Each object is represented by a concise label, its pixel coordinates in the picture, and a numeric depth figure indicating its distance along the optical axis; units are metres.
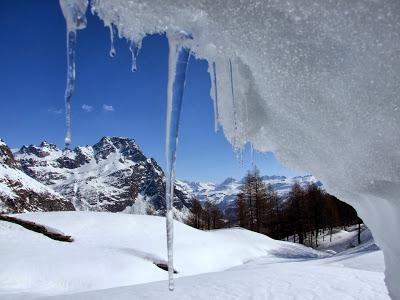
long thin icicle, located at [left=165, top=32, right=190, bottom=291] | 2.61
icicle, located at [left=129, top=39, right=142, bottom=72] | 2.45
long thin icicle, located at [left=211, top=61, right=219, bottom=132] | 3.10
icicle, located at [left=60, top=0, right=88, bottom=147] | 2.17
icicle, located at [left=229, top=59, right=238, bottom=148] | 2.99
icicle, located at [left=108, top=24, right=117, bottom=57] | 2.30
